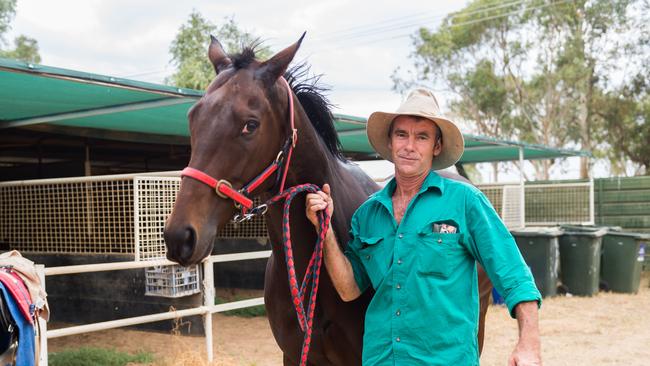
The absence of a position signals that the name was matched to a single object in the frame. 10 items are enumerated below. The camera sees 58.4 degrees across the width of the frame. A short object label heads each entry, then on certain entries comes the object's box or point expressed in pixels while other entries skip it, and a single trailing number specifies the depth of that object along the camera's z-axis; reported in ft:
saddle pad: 8.69
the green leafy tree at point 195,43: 68.25
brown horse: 6.03
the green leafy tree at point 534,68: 68.33
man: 6.14
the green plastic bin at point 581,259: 31.48
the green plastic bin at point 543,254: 30.73
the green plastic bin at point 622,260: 32.89
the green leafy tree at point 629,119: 61.72
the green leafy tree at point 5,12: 78.12
